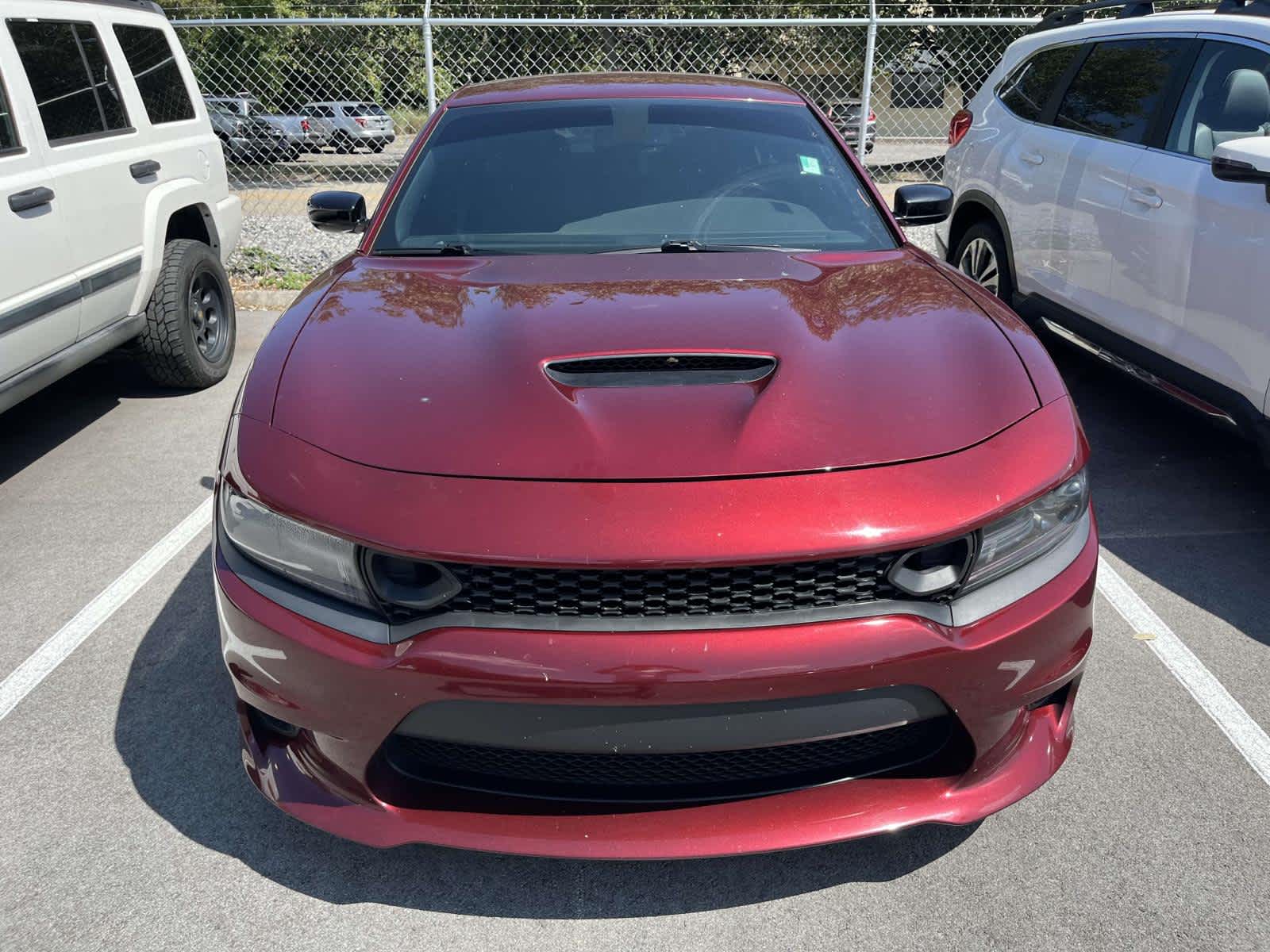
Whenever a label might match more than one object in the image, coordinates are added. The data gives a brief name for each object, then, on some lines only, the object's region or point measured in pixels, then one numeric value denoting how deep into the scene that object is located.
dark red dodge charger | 1.82
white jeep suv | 4.11
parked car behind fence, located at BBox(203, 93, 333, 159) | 9.17
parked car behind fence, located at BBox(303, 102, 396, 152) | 9.45
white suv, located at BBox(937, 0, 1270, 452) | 3.64
